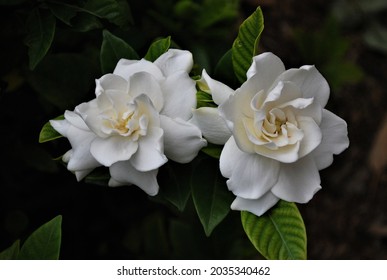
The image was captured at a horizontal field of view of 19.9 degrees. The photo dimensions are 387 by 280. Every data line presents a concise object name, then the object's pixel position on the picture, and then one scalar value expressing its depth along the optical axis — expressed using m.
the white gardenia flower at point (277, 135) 0.58
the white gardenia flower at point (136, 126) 0.59
